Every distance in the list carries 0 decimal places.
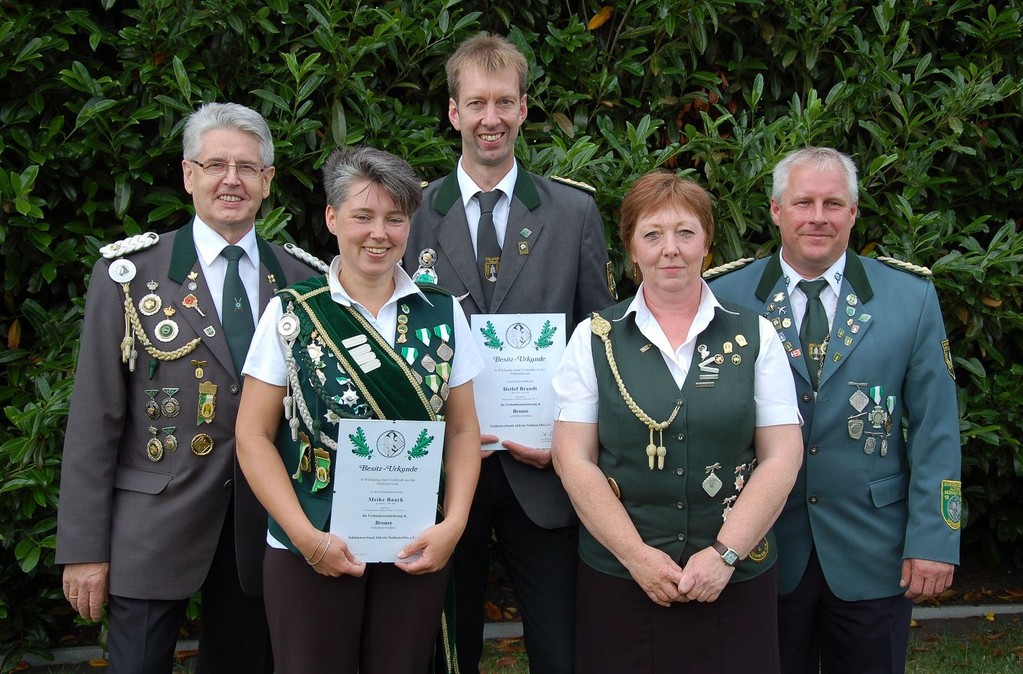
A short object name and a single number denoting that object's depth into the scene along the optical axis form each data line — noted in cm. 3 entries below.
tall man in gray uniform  320
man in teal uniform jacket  306
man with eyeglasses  290
